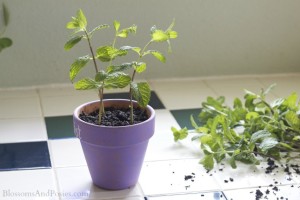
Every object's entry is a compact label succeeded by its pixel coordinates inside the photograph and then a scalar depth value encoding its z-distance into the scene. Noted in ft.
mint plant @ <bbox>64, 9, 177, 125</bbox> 4.21
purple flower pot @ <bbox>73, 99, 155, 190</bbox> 4.32
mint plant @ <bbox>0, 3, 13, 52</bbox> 6.28
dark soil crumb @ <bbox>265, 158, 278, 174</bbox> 4.99
